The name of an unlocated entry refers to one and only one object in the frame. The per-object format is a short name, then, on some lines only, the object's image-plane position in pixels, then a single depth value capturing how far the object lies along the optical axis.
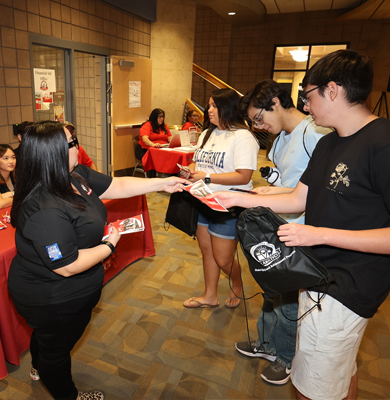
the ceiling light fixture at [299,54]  10.46
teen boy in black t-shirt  1.11
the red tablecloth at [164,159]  5.13
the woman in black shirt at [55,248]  1.28
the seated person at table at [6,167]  2.74
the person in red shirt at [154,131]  6.23
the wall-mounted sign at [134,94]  6.53
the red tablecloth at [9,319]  1.79
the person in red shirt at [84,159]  3.73
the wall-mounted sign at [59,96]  5.06
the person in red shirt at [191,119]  6.95
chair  6.70
